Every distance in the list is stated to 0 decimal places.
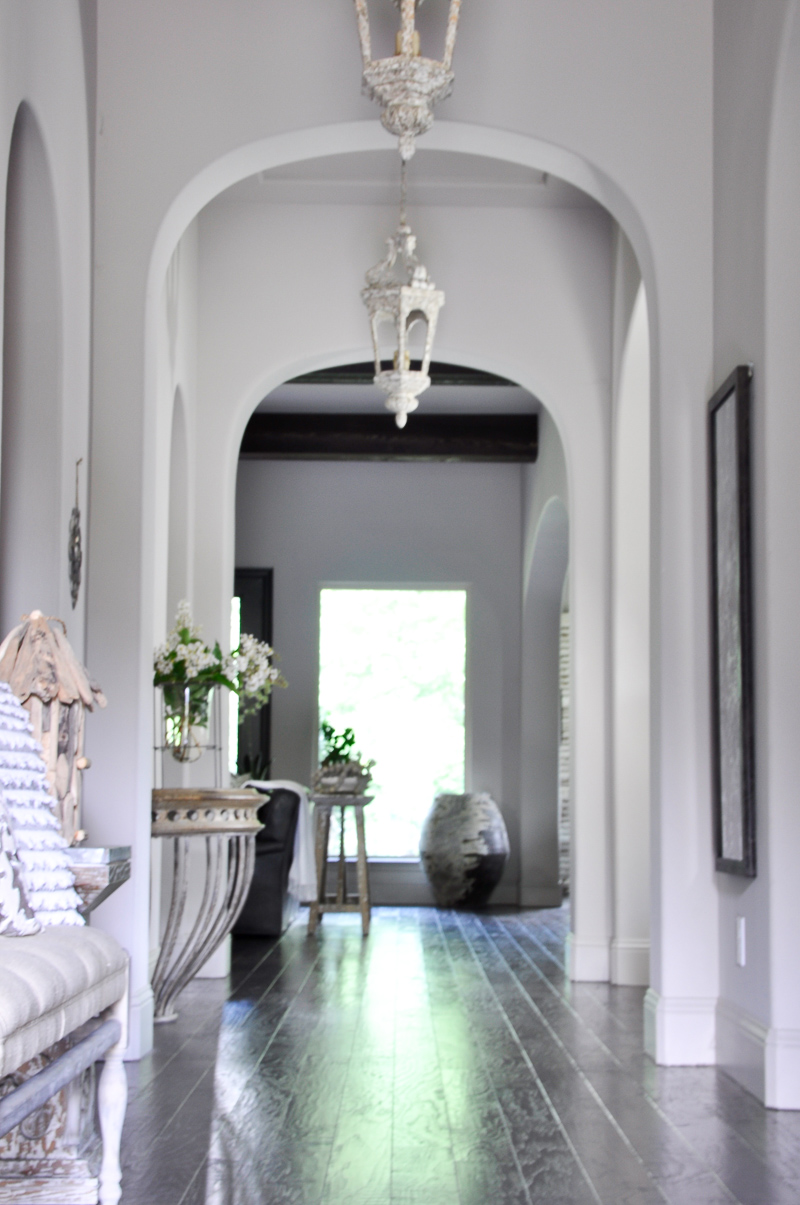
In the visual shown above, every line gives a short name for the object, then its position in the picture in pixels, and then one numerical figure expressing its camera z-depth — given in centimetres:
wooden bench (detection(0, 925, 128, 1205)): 190
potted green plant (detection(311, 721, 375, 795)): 815
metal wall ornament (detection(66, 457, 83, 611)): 389
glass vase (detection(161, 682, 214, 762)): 492
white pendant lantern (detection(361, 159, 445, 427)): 535
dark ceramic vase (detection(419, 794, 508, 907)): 920
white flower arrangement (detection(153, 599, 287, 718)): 488
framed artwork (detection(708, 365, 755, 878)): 375
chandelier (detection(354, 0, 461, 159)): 387
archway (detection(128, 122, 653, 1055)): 598
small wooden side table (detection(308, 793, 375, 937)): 798
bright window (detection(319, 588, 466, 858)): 1051
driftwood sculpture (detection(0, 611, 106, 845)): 289
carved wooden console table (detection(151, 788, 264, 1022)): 460
